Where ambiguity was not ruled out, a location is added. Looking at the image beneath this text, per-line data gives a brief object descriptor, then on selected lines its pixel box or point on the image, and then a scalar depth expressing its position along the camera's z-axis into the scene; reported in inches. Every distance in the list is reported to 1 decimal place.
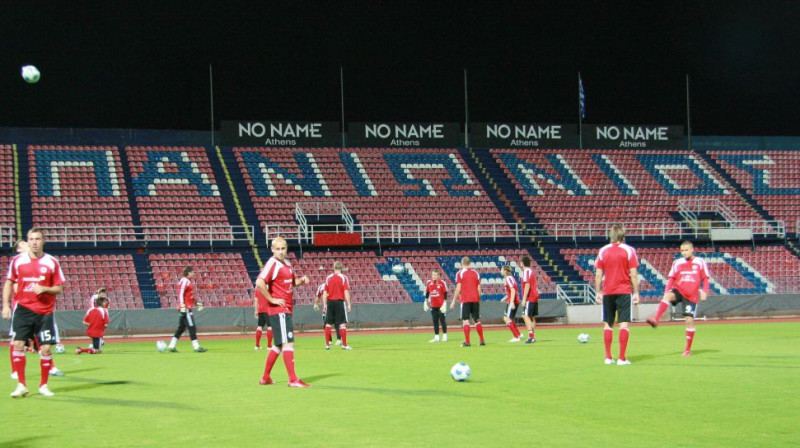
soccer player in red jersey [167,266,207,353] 945.5
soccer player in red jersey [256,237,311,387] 514.6
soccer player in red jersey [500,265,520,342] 978.1
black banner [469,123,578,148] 2143.2
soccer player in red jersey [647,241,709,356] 711.7
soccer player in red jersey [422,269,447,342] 1046.4
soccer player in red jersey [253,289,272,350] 828.9
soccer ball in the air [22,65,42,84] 1120.1
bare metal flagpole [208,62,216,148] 1966.0
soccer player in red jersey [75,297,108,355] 940.0
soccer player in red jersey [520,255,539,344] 944.9
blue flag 2135.7
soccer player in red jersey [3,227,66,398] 486.9
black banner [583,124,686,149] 2196.1
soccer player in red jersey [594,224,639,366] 613.0
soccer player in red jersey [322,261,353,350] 934.4
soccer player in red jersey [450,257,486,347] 948.6
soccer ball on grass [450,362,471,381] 509.7
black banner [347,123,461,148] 2069.4
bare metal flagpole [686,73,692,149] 2229.3
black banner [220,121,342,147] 1989.4
